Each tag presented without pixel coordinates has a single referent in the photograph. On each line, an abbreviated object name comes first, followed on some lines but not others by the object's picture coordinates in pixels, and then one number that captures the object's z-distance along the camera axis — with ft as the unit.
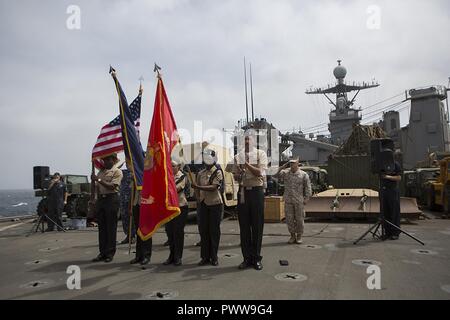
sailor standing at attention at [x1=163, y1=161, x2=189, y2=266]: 18.72
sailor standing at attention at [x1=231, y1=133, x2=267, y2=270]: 17.33
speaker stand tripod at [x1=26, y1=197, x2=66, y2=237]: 35.72
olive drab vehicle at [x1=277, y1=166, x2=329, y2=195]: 60.47
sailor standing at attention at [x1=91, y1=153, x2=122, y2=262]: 20.36
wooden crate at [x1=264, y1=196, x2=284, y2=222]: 37.99
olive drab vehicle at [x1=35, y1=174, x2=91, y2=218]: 53.62
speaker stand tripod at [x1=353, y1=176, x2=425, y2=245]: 23.99
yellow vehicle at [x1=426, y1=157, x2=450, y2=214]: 41.27
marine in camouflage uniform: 24.43
